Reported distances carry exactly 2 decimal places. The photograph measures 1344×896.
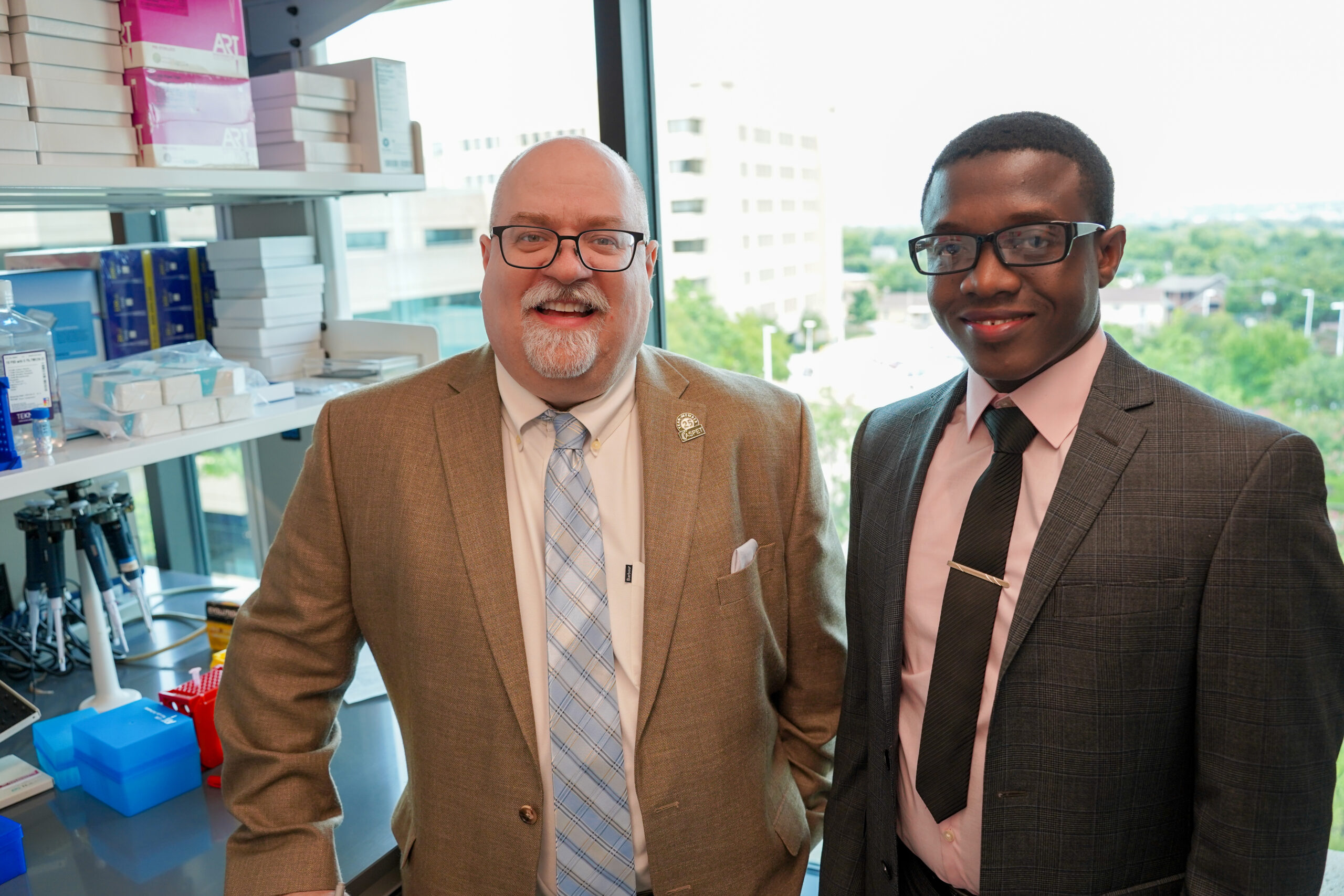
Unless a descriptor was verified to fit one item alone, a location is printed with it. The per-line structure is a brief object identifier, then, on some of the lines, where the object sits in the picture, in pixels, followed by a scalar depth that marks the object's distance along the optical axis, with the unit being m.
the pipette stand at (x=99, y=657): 1.85
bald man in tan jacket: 1.32
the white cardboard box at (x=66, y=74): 1.50
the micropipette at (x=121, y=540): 1.94
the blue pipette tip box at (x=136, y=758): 1.60
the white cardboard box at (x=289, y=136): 1.96
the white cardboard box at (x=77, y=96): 1.49
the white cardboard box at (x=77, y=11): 1.47
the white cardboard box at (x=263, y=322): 2.20
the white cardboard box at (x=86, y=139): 1.50
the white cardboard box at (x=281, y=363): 2.21
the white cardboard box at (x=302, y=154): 1.97
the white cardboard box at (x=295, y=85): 1.96
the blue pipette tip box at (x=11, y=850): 1.43
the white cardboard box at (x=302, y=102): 1.96
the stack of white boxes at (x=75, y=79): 1.49
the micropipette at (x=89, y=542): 1.85
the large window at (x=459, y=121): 2.27
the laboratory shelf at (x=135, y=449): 1.45
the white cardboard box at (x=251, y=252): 2.17
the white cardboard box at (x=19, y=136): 1.43
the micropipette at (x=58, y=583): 1.97
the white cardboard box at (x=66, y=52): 1.49
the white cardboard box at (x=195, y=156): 1.64
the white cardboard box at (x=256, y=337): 2.19
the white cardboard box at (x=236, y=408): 1.83
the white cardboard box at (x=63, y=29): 1.48
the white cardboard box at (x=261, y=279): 2.19
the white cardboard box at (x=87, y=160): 1.51
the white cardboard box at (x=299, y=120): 1.95
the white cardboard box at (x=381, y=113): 2.07
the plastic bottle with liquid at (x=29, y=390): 1.52
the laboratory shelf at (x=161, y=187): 1.48
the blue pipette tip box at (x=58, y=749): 1.69
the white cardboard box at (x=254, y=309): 2.19
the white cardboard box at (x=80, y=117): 1.50
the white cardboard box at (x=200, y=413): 1.76
